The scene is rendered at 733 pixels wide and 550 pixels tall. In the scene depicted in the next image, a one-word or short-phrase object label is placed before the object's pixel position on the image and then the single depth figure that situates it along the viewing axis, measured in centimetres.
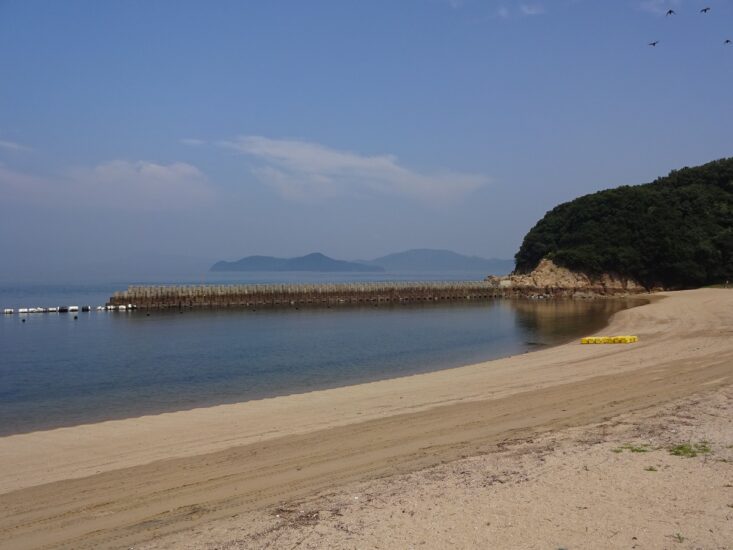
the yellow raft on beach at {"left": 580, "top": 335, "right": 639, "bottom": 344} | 2382
